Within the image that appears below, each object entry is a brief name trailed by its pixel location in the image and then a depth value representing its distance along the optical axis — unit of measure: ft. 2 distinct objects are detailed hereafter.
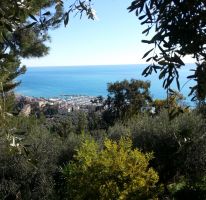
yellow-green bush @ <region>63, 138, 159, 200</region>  16.57
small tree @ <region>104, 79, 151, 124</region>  63.29
